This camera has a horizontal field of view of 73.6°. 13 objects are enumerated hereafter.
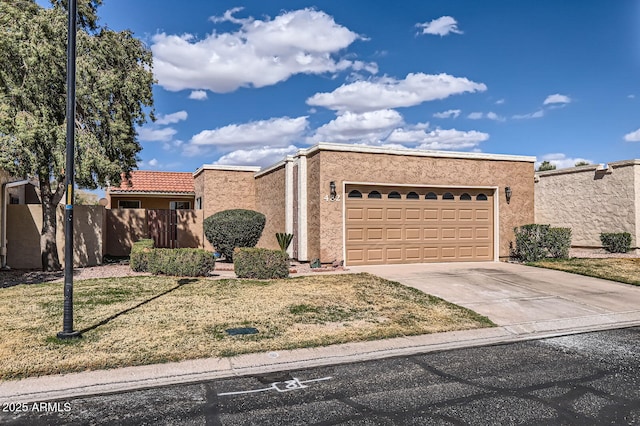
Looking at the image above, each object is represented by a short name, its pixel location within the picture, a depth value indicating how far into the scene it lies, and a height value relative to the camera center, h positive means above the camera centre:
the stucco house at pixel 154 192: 26.66 +1.86
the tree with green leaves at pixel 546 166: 48.94 +6.37
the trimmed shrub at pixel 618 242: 17.94 -0.89
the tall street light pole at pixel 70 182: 6.48 +0.62
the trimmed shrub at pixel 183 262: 12.64 -1.21
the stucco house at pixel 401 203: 15.10 +0.68
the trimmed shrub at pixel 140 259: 13.57 -1.17
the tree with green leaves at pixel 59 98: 11.81 +3.85
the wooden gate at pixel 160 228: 21.16 -0.30
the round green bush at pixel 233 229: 15.73 -0.26
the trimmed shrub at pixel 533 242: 16.23 -0.80
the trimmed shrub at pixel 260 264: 12.49 -1.24
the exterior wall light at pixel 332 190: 14.87 +1.10
